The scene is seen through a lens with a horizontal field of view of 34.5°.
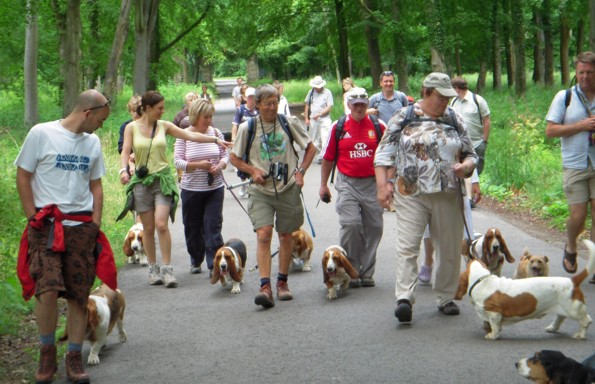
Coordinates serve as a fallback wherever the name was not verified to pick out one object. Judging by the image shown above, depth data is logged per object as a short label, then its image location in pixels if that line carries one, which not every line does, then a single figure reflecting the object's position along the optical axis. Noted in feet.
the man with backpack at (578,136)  29.99
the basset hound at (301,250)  36.32
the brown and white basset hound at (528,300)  23.81
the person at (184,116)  46.11
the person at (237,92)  97.96
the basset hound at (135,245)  39.29
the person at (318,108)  74.28
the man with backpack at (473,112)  42.78
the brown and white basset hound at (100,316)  23.91
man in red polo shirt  31.85
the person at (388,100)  46.80
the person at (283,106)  73.20
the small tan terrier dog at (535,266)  29.17
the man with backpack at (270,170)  30.25
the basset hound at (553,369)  17.44
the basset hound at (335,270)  30.63
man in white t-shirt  21.66
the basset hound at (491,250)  31.76
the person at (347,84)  71.72
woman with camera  34.19
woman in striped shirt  35.47
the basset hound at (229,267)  32.99
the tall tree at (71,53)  84.23
